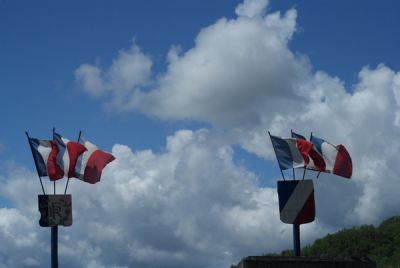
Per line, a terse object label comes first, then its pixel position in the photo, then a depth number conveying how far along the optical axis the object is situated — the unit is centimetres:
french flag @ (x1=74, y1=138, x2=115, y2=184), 1516
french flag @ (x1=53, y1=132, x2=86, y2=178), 1493
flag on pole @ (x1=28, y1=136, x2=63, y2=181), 1468
